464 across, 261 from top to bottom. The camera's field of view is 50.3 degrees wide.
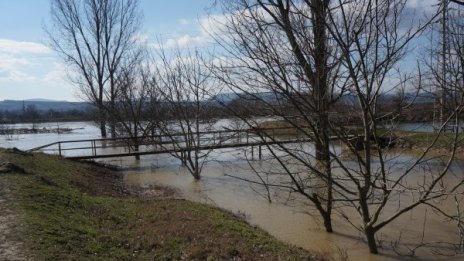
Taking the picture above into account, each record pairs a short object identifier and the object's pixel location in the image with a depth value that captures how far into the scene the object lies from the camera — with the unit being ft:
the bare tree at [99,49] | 117.91
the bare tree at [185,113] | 60.18
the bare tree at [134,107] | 74.61
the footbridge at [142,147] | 26.81
